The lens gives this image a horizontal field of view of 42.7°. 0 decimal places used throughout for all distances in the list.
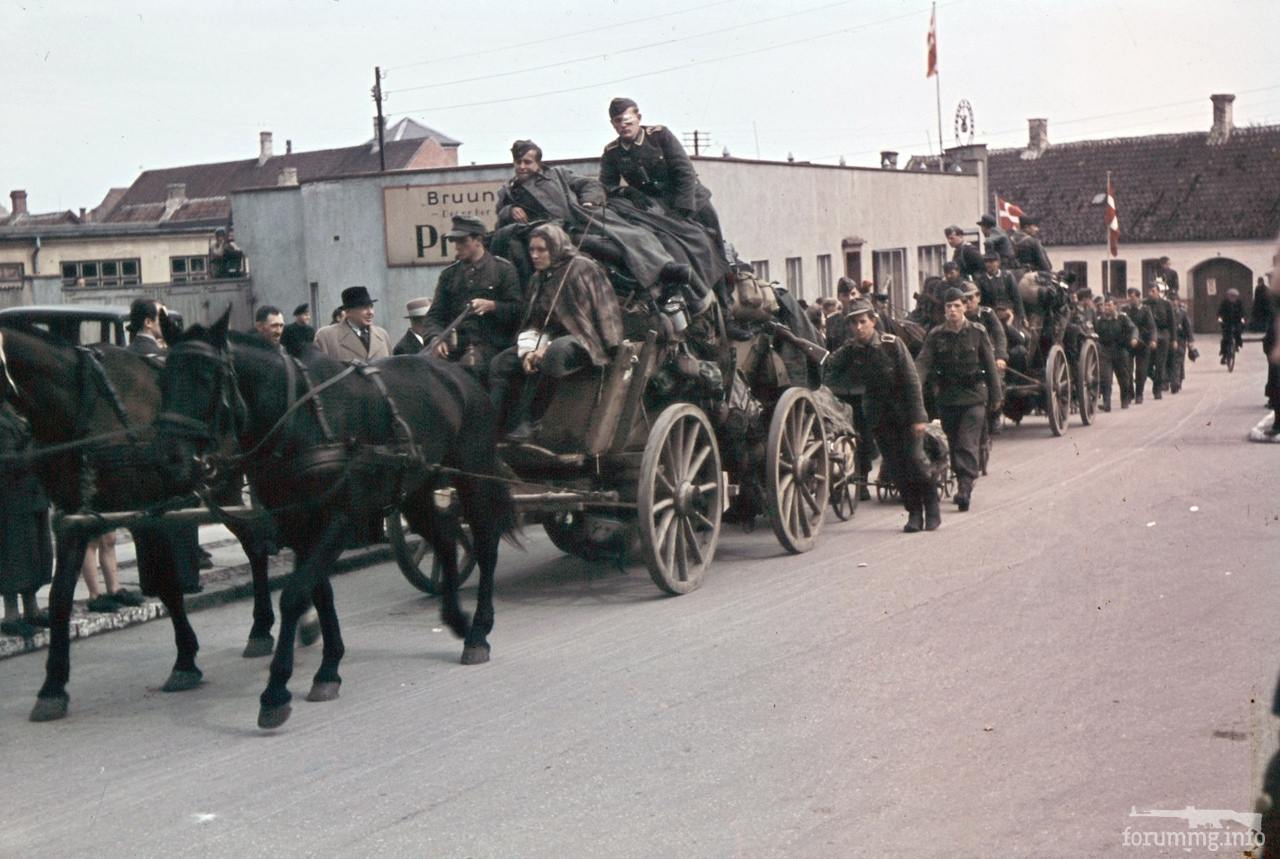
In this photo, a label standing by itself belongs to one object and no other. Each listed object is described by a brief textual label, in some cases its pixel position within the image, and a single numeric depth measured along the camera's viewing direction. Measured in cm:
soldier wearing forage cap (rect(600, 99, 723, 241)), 1112
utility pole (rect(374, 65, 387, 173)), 5412
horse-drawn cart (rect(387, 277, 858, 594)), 973
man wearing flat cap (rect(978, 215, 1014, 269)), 2052
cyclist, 3278
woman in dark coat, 912
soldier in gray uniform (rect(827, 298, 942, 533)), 1217
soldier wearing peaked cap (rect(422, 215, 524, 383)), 968
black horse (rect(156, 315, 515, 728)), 720
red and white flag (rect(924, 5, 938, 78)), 3876
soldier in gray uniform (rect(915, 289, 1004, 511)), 1318
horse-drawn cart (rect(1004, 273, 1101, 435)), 1947
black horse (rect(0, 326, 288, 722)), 763
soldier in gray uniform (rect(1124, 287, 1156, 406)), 2444
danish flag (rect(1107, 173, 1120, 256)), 3381
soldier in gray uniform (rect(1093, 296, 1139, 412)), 2291
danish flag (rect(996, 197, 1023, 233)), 2848
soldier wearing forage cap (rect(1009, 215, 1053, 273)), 2136
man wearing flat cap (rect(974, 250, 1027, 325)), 1927
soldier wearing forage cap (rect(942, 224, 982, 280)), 1939
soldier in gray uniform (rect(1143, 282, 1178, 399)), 2539
